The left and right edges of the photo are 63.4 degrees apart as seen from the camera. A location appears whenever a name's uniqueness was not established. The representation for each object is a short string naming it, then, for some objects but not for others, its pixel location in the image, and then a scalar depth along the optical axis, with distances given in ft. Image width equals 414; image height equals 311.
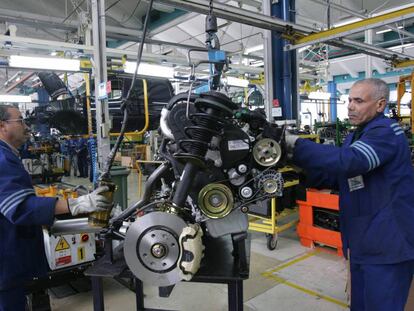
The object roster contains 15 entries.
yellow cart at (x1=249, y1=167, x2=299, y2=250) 11.43
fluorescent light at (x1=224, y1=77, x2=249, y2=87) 21.44
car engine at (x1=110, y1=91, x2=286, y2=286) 4.21
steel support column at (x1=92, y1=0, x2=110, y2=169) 10.16
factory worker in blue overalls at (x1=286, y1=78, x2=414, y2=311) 4.60
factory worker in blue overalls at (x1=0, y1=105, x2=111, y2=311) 4.64
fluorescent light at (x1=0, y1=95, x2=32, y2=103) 27.99
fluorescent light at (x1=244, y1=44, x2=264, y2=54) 29.45
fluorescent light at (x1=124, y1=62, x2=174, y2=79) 15.94
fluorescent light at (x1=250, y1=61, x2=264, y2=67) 35.87
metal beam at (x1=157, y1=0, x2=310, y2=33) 9.05
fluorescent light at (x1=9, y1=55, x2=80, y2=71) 13.20
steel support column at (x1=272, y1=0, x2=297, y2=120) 14.69
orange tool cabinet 10.98
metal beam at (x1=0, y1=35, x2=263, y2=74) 13.25
